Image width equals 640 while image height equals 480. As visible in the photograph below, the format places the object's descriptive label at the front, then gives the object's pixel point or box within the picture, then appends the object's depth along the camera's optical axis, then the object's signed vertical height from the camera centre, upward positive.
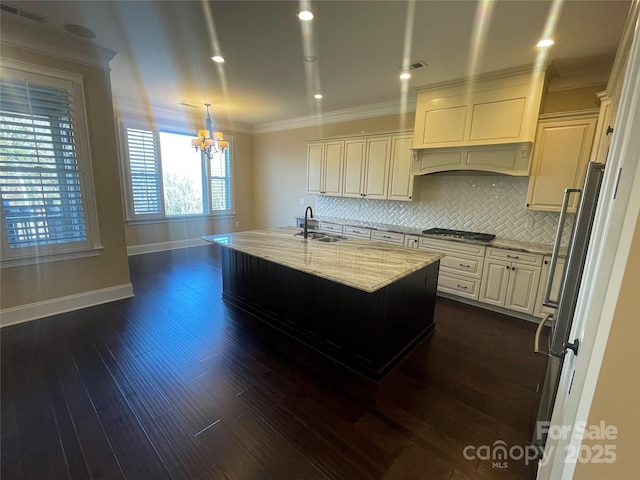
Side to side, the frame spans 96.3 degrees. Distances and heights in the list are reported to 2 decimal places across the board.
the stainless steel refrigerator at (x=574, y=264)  1.32 -0.30
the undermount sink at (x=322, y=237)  3.24 -0.52
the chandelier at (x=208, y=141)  4.72 +0.80
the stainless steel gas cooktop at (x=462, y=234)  3.67 -0.49
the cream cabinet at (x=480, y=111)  3.12 +1.02
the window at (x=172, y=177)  5.44 +0.21
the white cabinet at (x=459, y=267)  3.58 -0.89
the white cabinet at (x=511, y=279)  3.21 -0.93
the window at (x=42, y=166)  2.76 +0.17
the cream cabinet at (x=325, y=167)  5.05 +0.46
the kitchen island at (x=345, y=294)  2.22 -0.90
